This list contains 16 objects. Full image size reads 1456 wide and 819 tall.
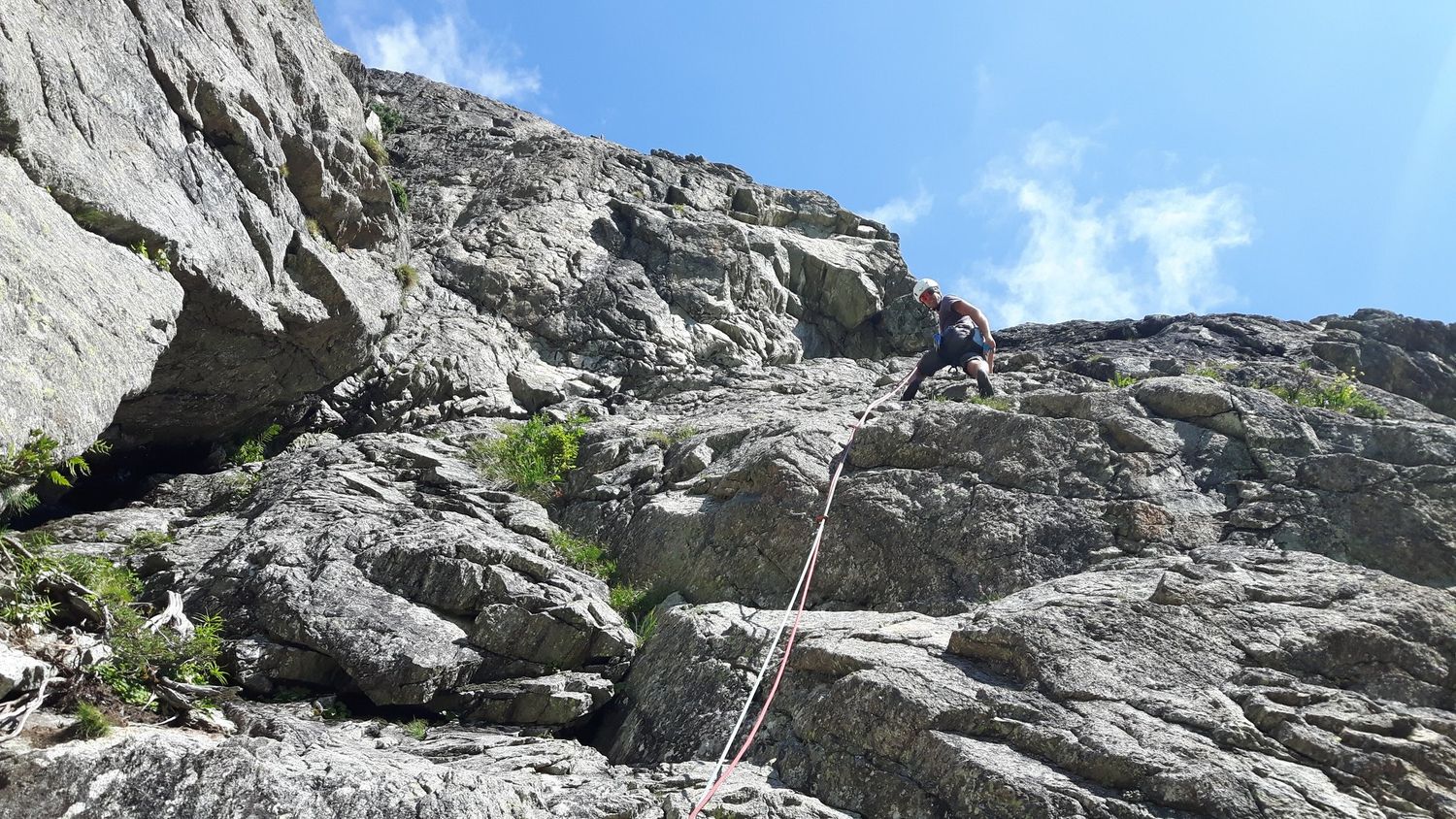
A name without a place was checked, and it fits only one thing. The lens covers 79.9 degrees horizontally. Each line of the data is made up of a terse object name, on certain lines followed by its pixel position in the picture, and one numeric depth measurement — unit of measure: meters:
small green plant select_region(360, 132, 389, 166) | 16.25
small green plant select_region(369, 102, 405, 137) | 23.42
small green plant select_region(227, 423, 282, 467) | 12.45
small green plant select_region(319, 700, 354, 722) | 6.91
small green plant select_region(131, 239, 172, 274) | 8.43
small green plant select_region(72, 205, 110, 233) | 7.74
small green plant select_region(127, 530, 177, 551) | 9.16
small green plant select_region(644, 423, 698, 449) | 12.73
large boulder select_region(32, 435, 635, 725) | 7.23
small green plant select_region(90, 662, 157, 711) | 5.55
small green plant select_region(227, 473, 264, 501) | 11.15
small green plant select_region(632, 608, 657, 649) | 8.62
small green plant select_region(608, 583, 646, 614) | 9.44
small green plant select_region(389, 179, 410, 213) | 18.66
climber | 13.45
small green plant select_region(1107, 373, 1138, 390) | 13.36
